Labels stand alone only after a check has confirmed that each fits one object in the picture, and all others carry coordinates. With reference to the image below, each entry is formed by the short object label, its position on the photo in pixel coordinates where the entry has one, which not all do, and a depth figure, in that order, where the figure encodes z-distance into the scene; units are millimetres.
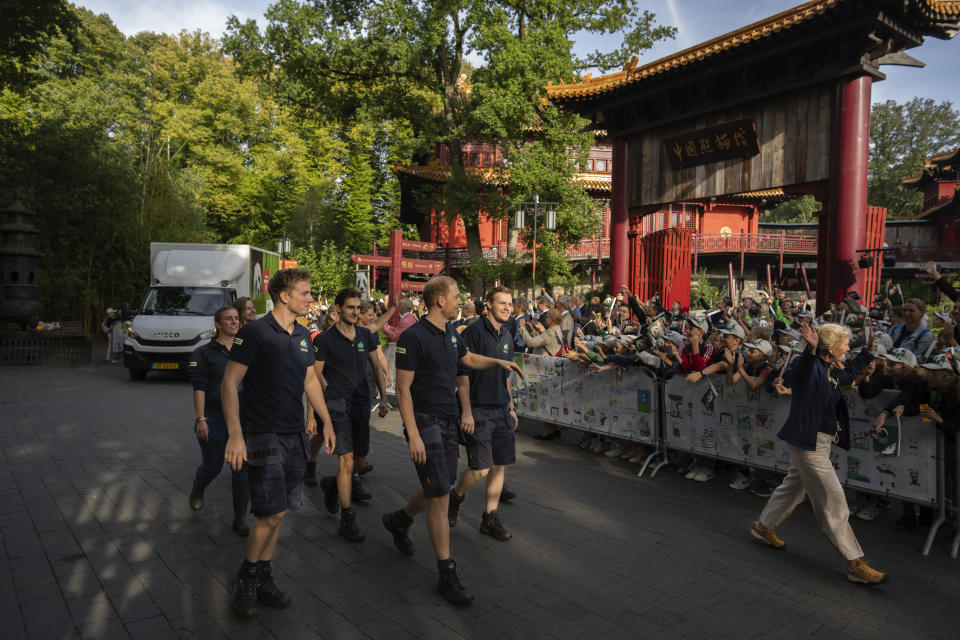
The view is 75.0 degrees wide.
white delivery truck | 13984
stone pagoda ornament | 18344
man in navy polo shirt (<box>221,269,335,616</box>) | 3848
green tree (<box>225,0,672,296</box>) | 23078
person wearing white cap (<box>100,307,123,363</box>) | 18516
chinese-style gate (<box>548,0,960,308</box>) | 11469
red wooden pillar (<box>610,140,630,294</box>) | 16219
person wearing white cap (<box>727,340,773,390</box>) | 6480
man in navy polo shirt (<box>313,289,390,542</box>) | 5742
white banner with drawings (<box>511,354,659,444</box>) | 7664
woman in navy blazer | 4566
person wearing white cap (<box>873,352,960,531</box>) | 5094
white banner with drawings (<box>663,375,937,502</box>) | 5320
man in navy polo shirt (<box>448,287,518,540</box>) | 5320
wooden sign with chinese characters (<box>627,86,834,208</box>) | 12336
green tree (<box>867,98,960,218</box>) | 52625
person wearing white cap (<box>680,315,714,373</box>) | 7047
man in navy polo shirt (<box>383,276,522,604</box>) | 4156
